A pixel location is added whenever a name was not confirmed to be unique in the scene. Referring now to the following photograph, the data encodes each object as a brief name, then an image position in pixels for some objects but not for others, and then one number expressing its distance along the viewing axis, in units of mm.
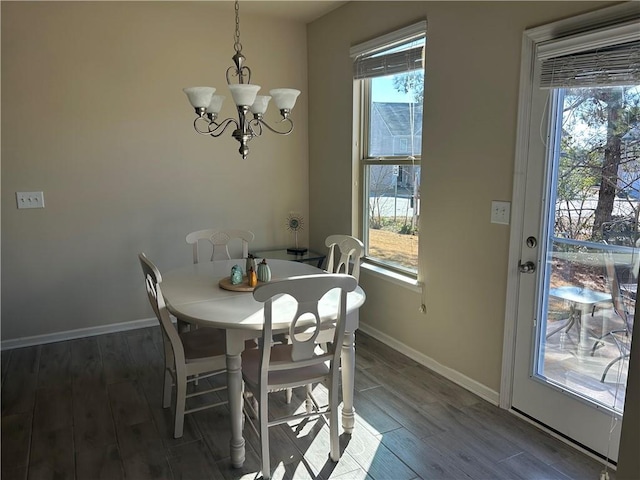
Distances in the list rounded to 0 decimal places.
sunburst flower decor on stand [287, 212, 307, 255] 4359
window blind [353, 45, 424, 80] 3071
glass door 2041
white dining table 2059
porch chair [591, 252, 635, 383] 2057
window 3189
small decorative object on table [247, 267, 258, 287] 2547
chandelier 2193
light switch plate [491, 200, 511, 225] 2531
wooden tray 2487
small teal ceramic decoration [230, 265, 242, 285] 2562
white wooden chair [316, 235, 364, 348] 2811
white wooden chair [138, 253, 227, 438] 2268
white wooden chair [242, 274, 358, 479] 1871
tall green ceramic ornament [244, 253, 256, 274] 2669
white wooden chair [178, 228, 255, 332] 3359
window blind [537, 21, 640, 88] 1922
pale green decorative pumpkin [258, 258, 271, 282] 2619
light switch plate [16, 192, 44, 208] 3449
